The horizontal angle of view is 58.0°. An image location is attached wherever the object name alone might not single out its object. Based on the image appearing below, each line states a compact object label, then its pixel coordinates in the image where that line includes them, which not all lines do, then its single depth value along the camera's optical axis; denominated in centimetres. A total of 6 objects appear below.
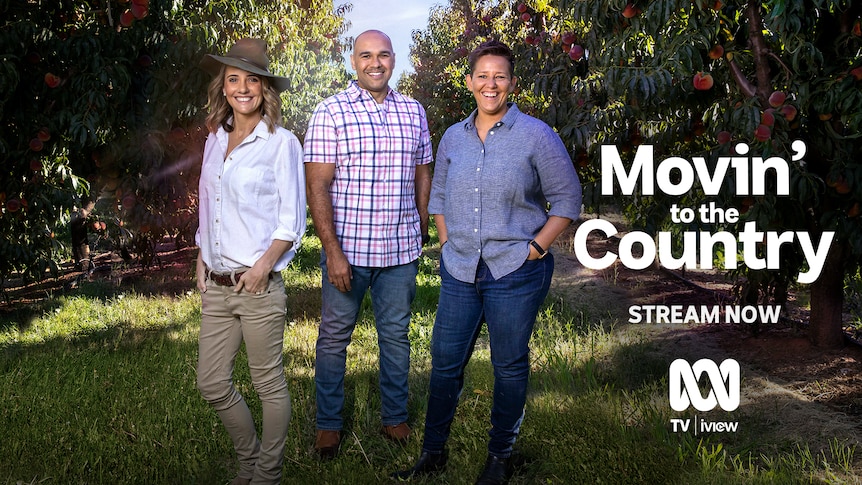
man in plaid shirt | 326
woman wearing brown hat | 280
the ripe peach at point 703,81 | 416
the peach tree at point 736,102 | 378
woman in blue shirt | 285
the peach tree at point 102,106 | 481
